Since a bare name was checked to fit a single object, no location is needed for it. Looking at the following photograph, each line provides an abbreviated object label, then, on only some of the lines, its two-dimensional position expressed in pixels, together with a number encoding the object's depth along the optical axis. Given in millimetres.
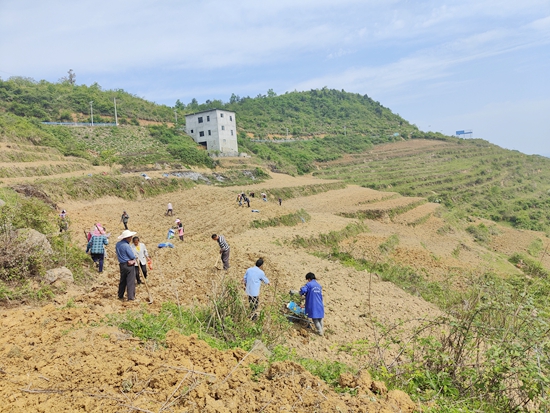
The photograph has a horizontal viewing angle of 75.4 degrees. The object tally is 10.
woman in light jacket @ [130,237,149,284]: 8091
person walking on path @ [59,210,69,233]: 11938
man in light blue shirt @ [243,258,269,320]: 7230
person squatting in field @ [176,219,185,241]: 14547
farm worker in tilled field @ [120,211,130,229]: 15455
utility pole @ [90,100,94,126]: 46212
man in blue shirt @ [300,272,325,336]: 7461
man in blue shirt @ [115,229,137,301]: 6977
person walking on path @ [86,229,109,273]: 8961
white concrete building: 48625
